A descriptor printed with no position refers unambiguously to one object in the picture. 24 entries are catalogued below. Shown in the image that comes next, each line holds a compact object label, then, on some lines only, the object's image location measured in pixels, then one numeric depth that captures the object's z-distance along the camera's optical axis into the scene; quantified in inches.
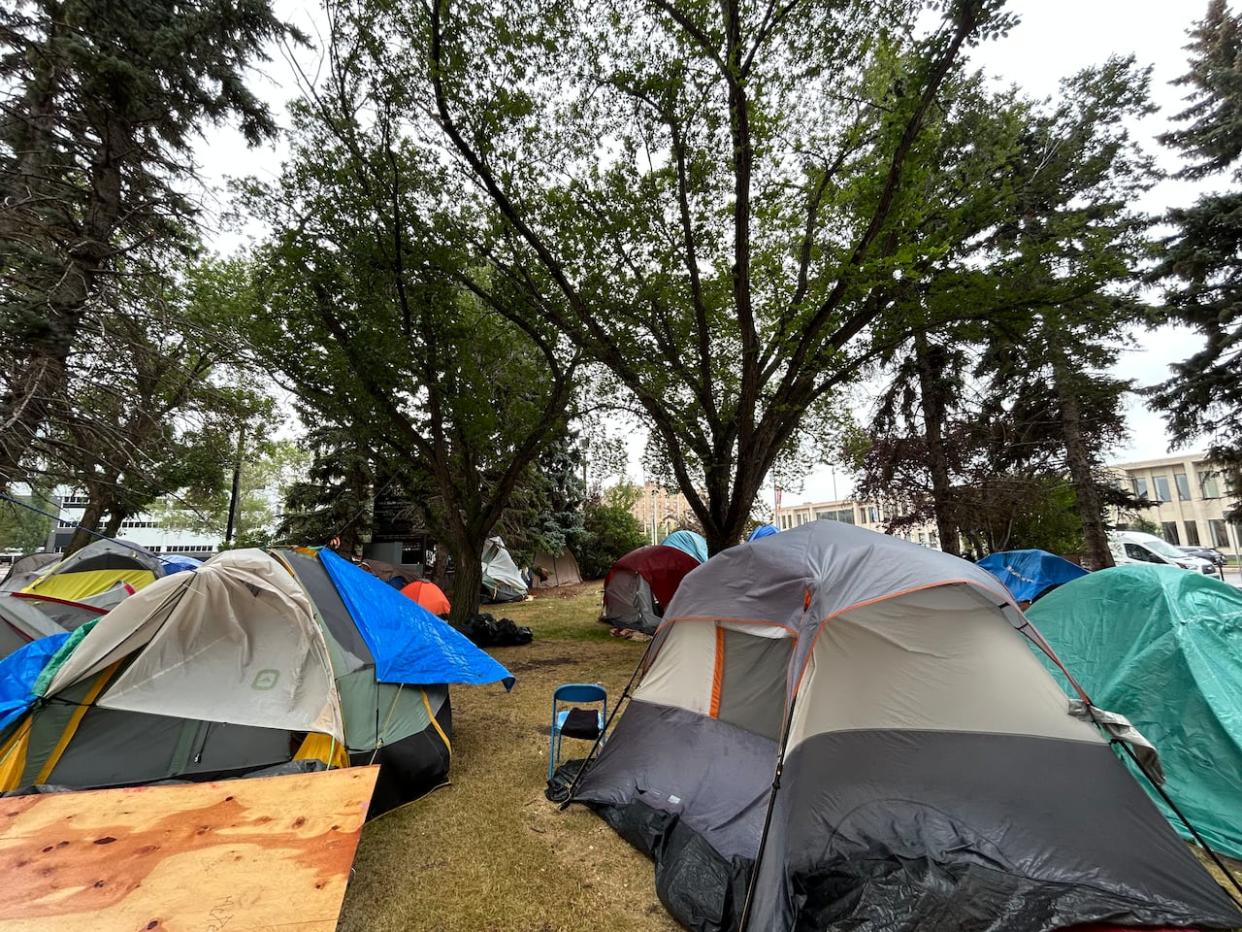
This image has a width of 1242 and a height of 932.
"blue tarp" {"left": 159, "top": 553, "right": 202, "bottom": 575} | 391.1
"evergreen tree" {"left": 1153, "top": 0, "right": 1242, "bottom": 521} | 429.7
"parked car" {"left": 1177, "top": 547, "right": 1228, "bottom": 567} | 797.9
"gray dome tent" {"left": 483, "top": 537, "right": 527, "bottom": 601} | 613.6
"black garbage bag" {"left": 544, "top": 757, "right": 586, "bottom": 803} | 150.6
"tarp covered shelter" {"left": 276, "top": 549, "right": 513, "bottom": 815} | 148.4
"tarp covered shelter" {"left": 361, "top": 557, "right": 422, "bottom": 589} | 493.7
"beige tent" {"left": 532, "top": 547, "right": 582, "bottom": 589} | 772.6
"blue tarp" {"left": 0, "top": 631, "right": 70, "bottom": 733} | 127.4
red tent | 434.9
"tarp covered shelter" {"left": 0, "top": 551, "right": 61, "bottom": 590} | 367.9
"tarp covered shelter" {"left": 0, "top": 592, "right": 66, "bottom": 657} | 183.6
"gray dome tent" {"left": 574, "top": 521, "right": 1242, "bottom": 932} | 94.7
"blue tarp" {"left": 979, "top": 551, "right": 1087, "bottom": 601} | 353.7
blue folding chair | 154.6
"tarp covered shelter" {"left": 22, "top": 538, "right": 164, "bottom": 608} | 312.8
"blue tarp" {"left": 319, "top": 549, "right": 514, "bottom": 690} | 161.2
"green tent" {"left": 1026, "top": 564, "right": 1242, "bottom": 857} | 126.6
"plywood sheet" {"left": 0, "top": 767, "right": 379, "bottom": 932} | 70.1
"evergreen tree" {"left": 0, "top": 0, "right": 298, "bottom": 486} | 164.9
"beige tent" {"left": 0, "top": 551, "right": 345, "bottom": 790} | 129.3
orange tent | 380.5
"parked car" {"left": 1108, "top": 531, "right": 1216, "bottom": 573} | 660.1
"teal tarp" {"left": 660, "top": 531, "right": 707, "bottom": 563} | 520.4
